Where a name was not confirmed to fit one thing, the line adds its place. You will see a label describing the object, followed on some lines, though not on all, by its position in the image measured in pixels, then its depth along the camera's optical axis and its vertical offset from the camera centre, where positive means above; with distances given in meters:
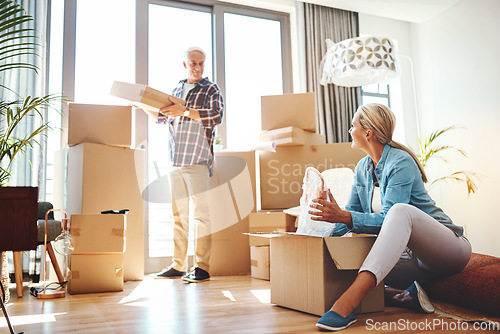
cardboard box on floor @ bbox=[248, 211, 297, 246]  2.82 -0.06
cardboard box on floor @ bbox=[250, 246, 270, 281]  2.78 -0.30
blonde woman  1.43 -0.05
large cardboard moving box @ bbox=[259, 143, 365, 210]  3.09 +0.33
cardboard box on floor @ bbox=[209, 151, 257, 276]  3.02 +0.04
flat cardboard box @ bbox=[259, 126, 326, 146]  3.01 +0.53
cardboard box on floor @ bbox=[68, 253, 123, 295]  2.33 -0.29
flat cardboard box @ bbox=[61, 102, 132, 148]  2.67 +0.57
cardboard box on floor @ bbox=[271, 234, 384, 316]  1.54 -0.22
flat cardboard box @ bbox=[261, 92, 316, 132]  3.15 +0.72
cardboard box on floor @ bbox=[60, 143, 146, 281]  2.62 +0.20
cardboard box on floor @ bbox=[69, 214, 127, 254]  2.32 -0.08
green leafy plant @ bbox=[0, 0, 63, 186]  2.92 +0.75
